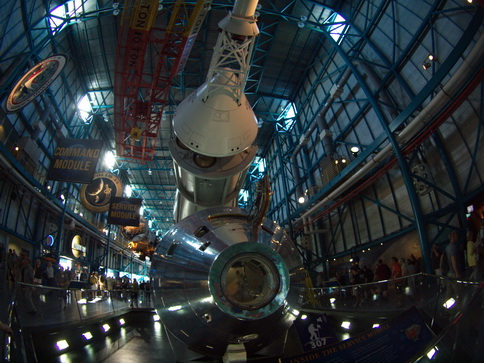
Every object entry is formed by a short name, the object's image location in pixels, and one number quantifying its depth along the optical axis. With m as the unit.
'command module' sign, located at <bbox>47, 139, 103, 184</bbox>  12.02
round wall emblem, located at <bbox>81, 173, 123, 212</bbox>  18.50
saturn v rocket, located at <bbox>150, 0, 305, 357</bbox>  2.27
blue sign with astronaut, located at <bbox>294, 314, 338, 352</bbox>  3.64
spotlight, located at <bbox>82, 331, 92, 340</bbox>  4.49
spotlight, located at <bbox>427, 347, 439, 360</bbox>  1.62
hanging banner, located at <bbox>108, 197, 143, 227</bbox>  18.31
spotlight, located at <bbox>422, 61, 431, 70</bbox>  10.41
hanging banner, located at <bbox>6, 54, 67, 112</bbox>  11.36
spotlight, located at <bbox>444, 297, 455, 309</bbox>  3.01
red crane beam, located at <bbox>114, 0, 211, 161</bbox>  12.79
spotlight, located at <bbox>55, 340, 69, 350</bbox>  3.81
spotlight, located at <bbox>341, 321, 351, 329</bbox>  5.39
